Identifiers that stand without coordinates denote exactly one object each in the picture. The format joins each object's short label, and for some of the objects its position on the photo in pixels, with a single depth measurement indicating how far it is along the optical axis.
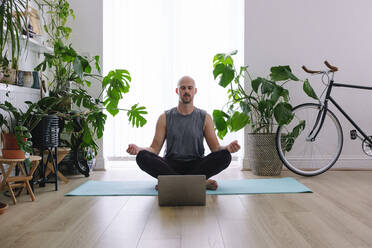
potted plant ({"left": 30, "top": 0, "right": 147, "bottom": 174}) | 3.13
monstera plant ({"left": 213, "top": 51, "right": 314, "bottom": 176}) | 3.45
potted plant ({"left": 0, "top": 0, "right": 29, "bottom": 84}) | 2.01
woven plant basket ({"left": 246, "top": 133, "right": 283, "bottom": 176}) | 3.61
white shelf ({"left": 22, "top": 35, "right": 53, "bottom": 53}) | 3.28
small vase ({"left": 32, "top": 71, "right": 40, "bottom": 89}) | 3.27
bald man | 2.59
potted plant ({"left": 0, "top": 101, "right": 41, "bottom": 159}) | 2.25
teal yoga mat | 2.76
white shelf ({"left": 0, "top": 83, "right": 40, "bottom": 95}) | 2.78
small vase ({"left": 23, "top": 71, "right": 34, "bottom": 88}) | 3.13
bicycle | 3.84
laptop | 2.28
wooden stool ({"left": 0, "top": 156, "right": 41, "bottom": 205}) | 2.39
